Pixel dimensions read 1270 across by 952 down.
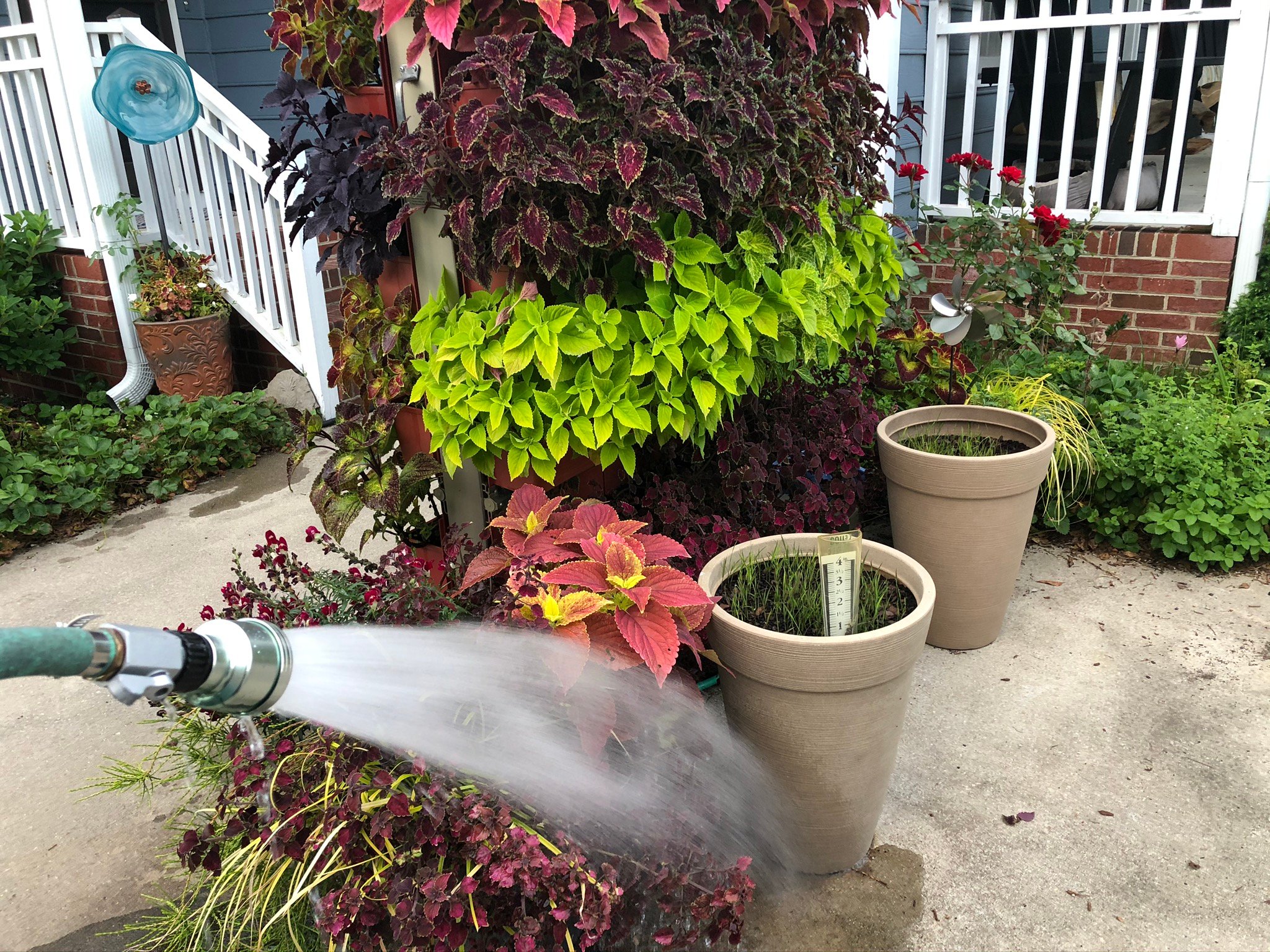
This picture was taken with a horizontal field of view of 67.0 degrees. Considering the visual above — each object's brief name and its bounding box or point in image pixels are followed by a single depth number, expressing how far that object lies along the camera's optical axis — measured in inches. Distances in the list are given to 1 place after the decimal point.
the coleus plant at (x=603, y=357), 78.5
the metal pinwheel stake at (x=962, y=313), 126.3
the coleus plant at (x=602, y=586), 65.7
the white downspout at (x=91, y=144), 175.2
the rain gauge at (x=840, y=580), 74.9
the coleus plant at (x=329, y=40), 85.4
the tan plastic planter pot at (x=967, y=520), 102.6
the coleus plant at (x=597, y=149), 71.0
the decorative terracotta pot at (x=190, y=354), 181.3
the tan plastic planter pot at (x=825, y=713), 70.4
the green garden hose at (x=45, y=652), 32.4
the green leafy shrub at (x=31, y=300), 186.2
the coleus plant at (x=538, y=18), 68.0
